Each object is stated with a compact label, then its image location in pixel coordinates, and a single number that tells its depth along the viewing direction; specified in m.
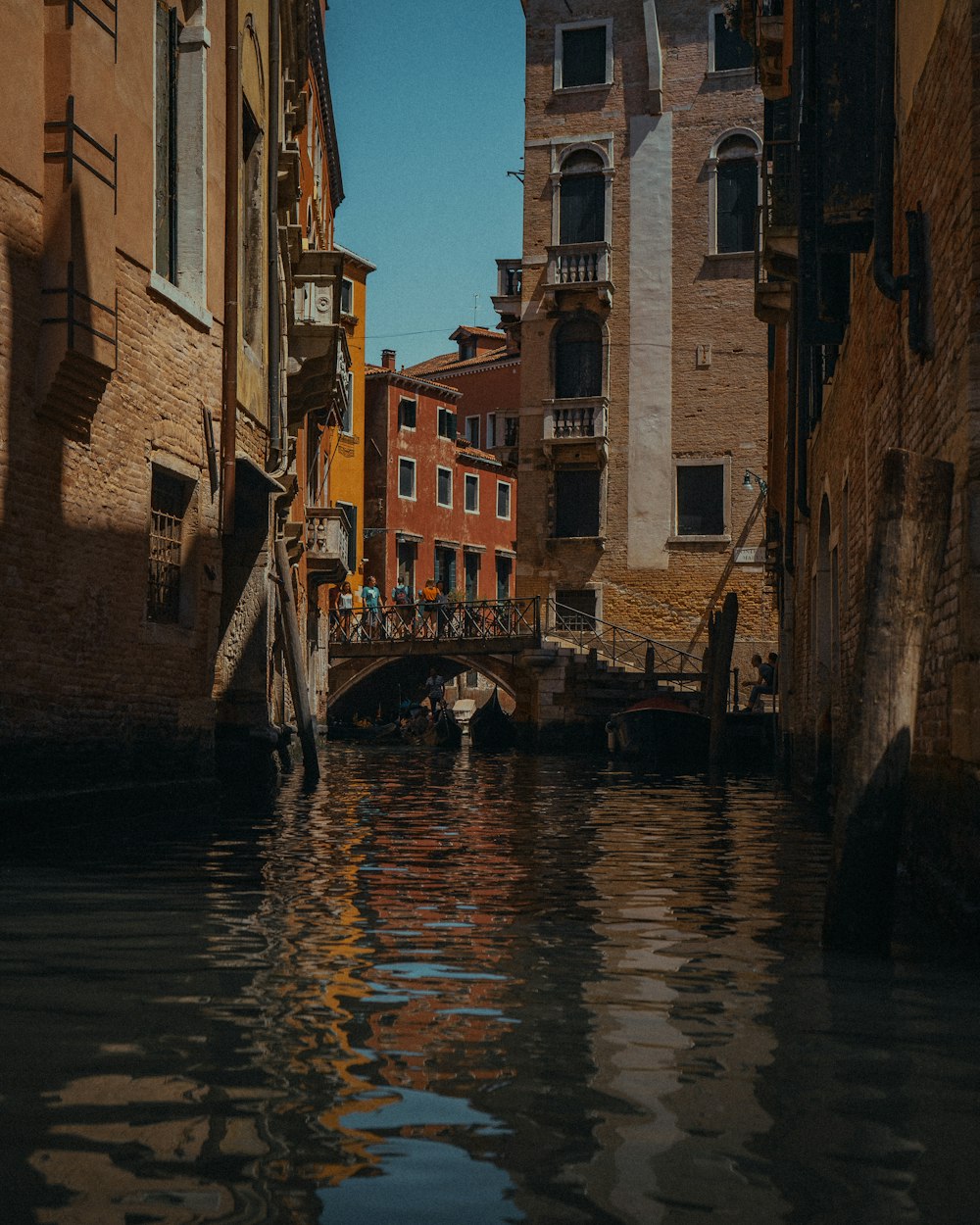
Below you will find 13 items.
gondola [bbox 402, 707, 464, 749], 32.56
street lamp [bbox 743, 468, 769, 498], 31.40
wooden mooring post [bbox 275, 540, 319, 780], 15.43
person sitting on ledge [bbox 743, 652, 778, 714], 26.11
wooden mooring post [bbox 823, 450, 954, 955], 5.31
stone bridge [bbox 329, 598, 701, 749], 30.19
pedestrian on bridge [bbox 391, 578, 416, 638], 33.59
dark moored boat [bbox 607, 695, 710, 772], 25.28
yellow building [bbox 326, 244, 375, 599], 39.59
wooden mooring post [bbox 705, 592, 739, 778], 22.34
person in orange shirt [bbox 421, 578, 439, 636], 32.94
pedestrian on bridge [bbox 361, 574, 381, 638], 33.94
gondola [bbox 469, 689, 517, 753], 32.22
